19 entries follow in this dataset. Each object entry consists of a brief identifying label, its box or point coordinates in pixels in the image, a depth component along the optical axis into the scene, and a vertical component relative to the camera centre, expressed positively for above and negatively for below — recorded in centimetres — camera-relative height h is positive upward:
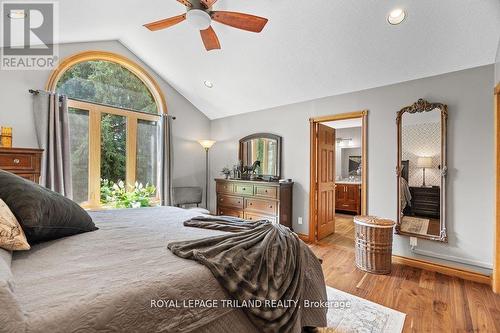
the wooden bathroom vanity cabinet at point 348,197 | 585 -76
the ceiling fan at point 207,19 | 200 +136
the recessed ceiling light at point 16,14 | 230 +151
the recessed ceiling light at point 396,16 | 232 +151
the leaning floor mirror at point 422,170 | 281 -3
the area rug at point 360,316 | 180 -121
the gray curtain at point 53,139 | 315 +37
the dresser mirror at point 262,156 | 429 +21
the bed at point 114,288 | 74 -44
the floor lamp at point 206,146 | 500 +45
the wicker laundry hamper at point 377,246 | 275 -91
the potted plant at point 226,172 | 468 -10
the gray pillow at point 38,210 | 119 -23
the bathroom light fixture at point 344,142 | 664 +72
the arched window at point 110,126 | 362 +69
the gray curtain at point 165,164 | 439 +5
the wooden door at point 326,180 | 397 -23
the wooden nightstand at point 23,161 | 240 +5
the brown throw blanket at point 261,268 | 110 -51
